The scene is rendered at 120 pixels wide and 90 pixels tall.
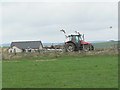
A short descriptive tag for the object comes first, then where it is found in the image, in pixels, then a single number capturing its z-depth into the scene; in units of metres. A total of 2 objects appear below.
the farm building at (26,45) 104.41
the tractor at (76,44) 55.24
